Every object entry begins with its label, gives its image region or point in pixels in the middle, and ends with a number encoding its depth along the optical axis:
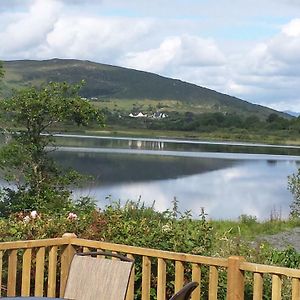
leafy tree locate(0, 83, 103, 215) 11.75
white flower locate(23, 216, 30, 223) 6.83
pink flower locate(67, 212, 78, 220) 6.90
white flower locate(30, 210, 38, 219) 7.11
